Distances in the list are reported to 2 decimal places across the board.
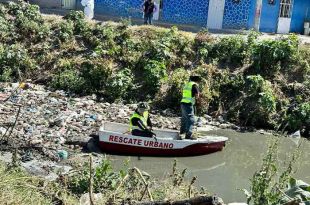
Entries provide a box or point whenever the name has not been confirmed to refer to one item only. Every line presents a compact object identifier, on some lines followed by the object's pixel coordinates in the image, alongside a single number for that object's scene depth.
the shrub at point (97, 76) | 17.08
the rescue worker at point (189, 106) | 12.55
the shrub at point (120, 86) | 16.53
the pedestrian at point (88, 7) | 21.89
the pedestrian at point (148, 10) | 21.64
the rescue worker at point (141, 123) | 11.77
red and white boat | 12.08
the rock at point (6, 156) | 10.59
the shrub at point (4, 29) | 19.20
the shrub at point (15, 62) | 17.81
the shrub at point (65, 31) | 19.09
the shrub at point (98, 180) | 8.02
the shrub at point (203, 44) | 18.00
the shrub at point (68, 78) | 17.00
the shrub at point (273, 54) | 17.23
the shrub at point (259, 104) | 15.84
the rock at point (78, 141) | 12.33
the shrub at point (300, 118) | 15.52
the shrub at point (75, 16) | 19.94
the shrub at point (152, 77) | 16.91
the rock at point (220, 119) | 15.92
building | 22.55
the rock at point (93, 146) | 12.27
